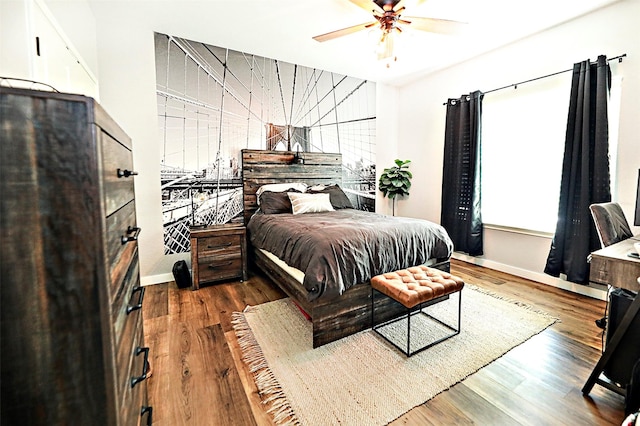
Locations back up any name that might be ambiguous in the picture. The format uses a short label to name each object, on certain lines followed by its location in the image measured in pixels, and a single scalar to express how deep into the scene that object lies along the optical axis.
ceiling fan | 2.27
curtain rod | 2.57
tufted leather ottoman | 1.96
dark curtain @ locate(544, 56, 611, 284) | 2.63
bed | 2.03
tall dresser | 0.60
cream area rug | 1.52
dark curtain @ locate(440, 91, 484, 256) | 3.70
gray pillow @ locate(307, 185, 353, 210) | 3.92
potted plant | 4.78
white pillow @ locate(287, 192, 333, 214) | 3.44
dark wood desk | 1.45
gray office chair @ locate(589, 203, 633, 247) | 1.77
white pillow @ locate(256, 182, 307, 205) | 3.72
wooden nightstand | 3.05
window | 3.04
